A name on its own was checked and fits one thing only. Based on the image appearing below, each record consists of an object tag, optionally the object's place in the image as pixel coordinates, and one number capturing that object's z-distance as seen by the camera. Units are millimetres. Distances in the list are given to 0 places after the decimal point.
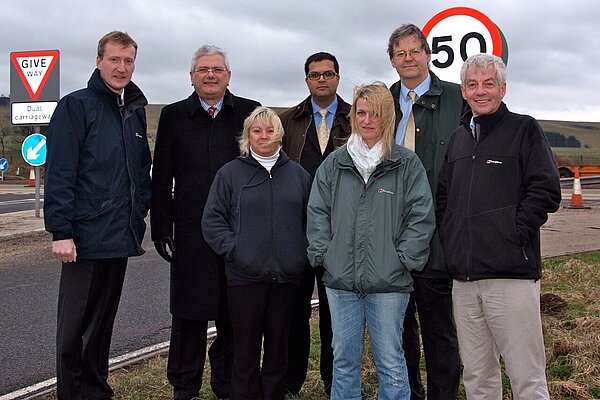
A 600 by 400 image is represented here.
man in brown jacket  4754
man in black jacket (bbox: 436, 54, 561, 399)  3545
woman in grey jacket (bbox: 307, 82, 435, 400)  3807
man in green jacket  4227
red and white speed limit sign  4980
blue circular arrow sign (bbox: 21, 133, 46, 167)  14733
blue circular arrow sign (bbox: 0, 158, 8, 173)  36053
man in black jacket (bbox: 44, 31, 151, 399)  4223
